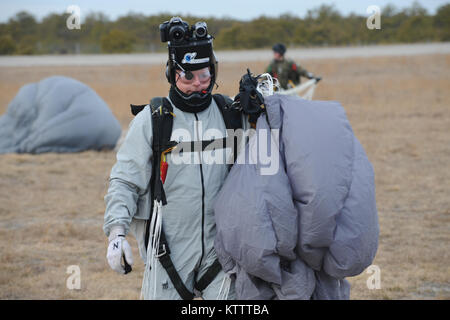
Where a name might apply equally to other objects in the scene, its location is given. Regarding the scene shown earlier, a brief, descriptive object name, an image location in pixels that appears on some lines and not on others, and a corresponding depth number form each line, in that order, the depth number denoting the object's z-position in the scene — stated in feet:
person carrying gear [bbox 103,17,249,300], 16.15
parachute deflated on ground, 63.41
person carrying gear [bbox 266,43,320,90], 69.67
